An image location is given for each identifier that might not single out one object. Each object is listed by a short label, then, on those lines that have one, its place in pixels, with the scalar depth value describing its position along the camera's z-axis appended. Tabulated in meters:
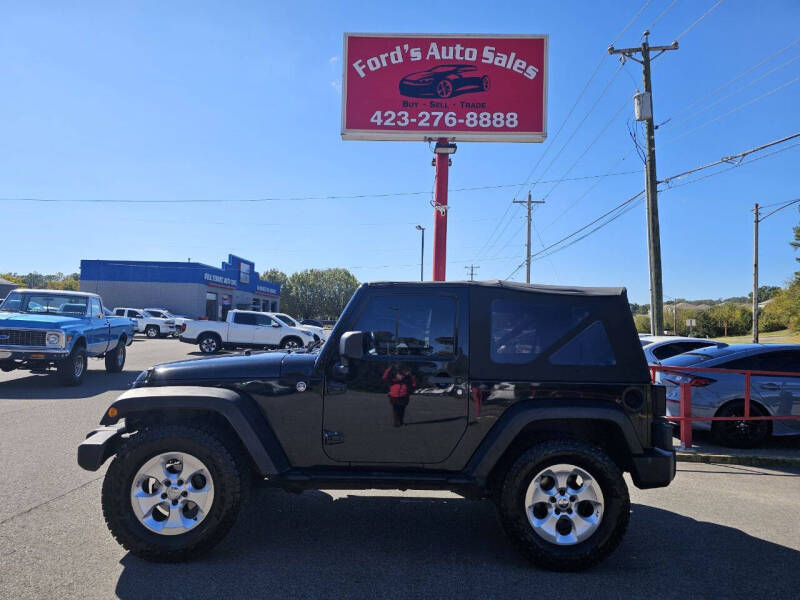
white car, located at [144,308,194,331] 36.74
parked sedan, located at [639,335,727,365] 10.91
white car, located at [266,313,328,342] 25.09
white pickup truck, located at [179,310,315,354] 22.42
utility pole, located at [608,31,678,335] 14.62
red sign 14.86
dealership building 48.00
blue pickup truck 11.14
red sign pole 15.38
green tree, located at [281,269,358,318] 97.75
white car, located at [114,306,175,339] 33.91
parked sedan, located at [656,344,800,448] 7.50
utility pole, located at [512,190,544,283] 39.48
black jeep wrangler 3.68
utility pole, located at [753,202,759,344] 35.28
